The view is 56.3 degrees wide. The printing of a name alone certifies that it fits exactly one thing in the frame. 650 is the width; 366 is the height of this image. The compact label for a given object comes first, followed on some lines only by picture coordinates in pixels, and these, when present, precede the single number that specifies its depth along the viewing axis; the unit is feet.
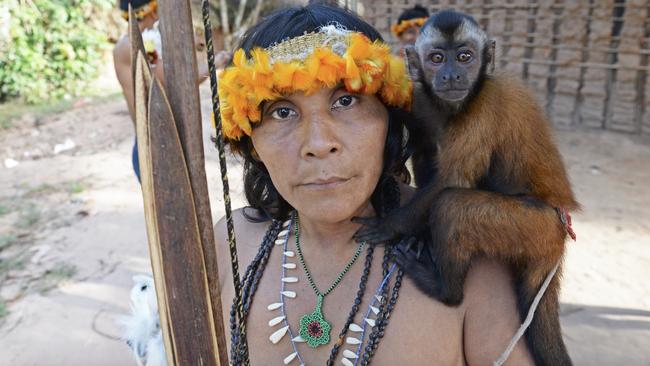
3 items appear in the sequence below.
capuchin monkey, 2.16
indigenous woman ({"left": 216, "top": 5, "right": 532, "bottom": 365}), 1.90
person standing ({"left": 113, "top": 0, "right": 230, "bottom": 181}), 5.54
